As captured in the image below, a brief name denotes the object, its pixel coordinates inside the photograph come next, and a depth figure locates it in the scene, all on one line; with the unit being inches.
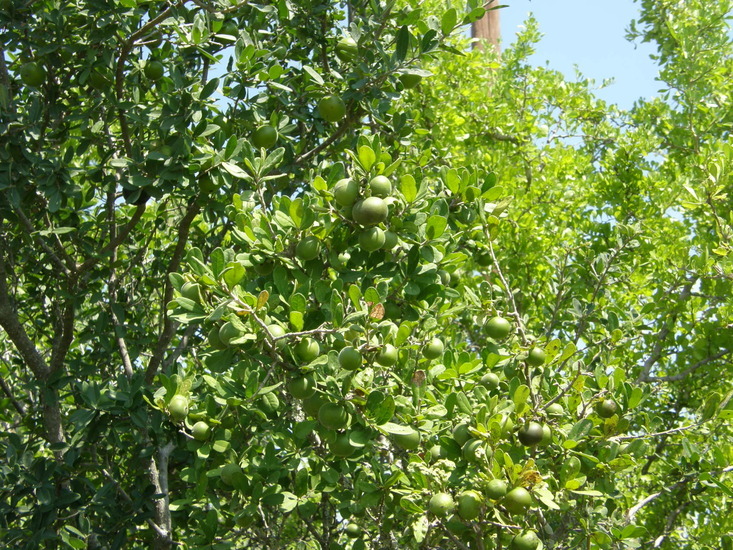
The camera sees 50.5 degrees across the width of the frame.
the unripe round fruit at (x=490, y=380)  110.2
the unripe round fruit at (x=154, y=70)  134.1
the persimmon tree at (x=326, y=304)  94.6
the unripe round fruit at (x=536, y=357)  106.2
